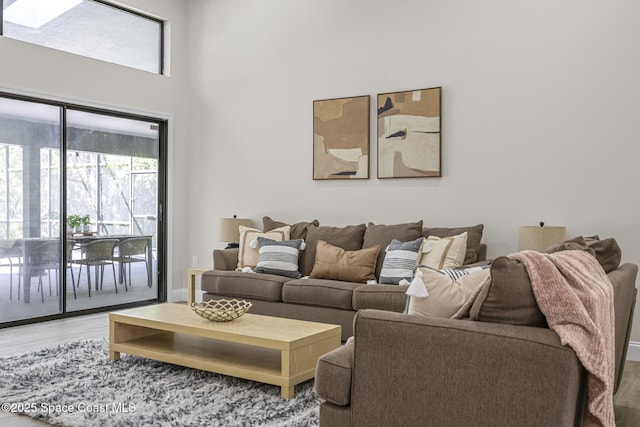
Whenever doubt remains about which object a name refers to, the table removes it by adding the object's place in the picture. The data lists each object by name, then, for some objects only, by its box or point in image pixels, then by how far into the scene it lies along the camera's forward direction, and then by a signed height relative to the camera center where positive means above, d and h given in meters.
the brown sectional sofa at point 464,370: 1.83 -0.56
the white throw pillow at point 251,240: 5.32 -0.37
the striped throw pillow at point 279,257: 5.01 -0.48
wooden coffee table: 3.14 -0.88
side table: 5.55 -0.81
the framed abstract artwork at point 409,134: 4.99 +0.62
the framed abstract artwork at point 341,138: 5.36 +0.62
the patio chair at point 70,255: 5.48 -0.52
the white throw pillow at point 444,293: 2.15 -0.33
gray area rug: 2.82 -1.07
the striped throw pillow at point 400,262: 4.41 -0.45
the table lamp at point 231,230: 5.77 -0.28
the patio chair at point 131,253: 6.02 -0.55
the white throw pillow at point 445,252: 4.37 -0.37
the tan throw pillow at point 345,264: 4.69 -0.51
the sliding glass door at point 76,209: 5.04 -0.08
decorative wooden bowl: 3.52 -0.68
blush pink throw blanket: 1.82 -0.37
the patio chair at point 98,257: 5.65 -0.56
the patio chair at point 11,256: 4.96 -0.49
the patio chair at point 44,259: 5.21 -0.54
